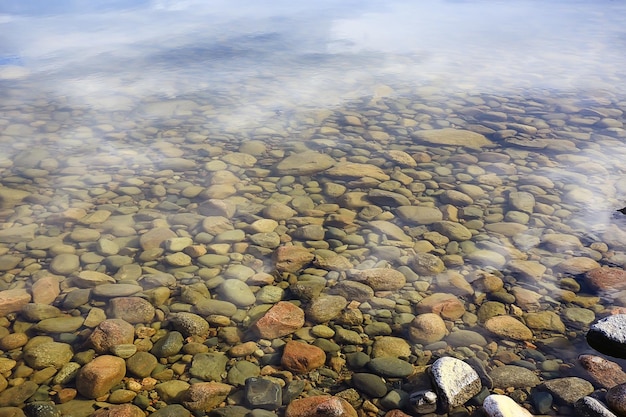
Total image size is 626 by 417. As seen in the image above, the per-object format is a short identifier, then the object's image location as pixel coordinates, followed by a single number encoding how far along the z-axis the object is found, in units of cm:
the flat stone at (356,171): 488
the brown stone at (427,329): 290
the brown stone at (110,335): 279
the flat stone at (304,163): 501
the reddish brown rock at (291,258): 354
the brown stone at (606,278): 331
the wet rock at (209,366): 265
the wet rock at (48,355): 269
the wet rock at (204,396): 246
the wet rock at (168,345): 279
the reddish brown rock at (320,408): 236
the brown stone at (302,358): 269
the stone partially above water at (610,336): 268
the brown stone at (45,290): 320
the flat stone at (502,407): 227
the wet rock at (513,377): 256
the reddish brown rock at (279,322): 294
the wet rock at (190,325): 295
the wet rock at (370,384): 255
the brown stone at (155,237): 379
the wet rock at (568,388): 245
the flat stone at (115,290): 323
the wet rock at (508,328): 291
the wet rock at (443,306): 309
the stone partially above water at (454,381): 243
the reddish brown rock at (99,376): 251
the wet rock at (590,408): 228
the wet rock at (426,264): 350
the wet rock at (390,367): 265
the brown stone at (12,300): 309
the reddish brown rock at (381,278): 335
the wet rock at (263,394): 247
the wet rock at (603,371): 251
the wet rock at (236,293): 321
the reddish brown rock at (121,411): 235
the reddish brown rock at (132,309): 304
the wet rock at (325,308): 307
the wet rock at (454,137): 568
